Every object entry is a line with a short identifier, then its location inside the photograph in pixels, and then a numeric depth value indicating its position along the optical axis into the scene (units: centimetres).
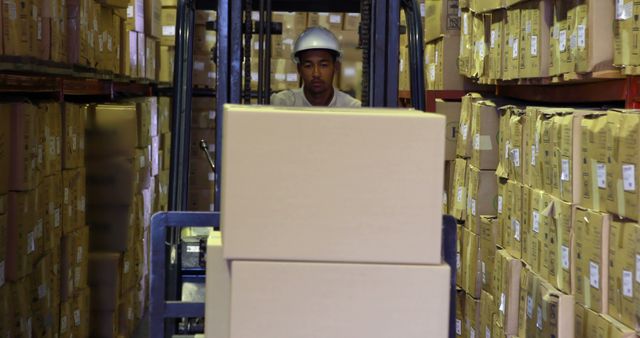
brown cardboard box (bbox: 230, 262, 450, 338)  293
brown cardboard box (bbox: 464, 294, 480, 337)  641
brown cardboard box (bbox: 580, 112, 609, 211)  415
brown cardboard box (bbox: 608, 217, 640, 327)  384
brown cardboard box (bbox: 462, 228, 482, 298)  639
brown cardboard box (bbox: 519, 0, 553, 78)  526
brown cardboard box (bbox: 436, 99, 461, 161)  731
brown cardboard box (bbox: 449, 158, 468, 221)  679
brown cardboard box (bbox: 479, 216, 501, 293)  604
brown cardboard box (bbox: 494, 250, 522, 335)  545
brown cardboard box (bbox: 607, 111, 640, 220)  382
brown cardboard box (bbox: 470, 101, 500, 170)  630
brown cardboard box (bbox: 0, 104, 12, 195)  519
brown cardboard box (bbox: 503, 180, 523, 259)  545
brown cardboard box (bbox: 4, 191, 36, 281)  519
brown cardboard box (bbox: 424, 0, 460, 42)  768
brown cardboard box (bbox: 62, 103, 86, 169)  643
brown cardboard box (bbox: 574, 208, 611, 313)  413
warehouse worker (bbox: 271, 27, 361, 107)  541
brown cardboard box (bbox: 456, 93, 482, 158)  666
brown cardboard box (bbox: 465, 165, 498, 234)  632
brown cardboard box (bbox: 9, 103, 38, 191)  529
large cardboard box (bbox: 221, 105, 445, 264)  290
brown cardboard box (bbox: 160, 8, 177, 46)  1017
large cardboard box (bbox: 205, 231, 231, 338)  302
